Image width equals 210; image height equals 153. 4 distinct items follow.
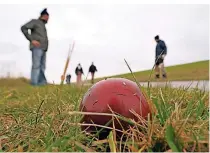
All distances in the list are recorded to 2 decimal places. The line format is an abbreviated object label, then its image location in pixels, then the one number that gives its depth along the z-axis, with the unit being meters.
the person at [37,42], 4.20
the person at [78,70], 7.63
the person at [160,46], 6.38
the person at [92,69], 9.08
